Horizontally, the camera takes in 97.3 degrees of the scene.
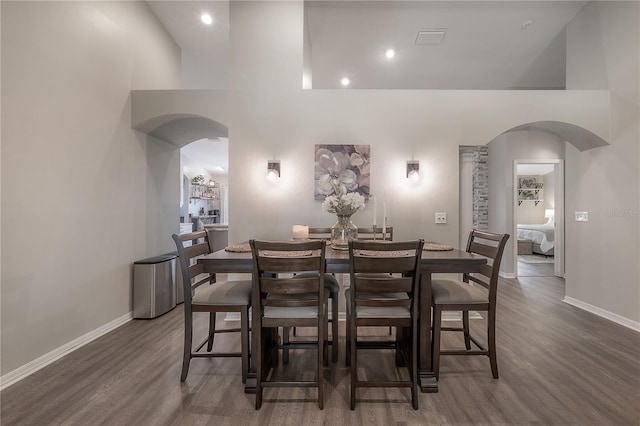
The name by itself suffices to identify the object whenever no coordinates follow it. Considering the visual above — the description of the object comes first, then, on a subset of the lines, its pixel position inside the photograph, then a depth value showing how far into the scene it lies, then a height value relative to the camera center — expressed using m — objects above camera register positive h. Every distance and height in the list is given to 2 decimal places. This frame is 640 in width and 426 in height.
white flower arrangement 2.24 +0.06
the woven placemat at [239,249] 2.17 -0.30
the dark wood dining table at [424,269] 1.84 -0.38
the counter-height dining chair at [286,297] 1.62 -0.54
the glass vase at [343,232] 2.34 -0.19
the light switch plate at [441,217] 3.16 -0.07
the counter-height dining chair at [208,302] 1.88 -0.63
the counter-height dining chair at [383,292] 1.61 -0.51
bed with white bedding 6.65 -0.62
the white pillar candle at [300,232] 2.50 -0.19
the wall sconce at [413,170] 3.11 +0.46
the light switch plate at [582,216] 3.43 -0.07
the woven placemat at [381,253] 1.95 -0.30
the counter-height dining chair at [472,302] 1.92 -0.63
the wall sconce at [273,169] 3.12 +0.46
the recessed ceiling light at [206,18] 3.61 +2.51
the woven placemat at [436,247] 2.27 -0.30
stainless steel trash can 3.15 -0.89
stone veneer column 5.57 +0.38
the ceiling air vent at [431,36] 3.73 +2.37
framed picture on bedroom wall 8.97 +0.93
